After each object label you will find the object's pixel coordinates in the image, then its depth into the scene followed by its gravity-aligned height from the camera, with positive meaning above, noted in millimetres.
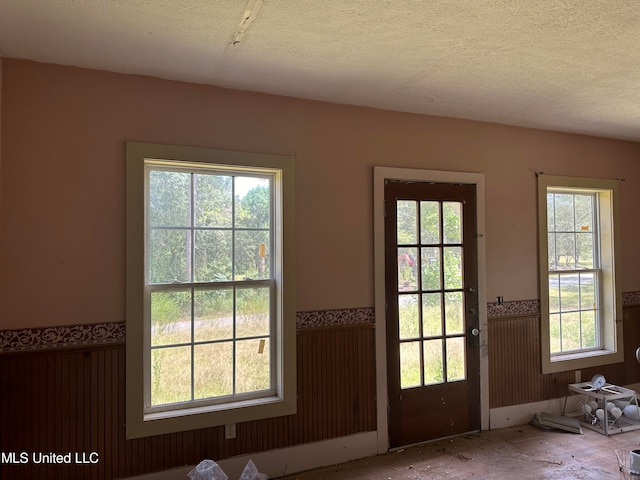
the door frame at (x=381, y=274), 3141 -144
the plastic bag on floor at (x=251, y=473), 2584 -1359
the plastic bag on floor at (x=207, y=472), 2430 -1272
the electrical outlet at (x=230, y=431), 2686 -1131
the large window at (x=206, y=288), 2512 -206
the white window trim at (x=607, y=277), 3935 -245
